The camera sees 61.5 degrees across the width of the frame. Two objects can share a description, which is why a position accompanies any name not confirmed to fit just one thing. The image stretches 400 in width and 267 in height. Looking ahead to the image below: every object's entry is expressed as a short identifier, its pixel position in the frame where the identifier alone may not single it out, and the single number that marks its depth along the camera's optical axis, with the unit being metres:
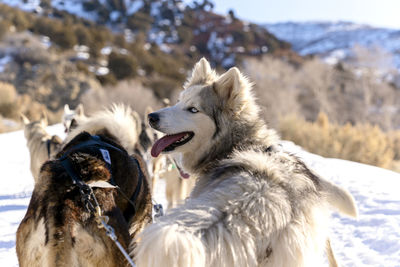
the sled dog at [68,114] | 7.58
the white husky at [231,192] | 1.25
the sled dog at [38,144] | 5.69
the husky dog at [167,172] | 5.36
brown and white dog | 1.74
